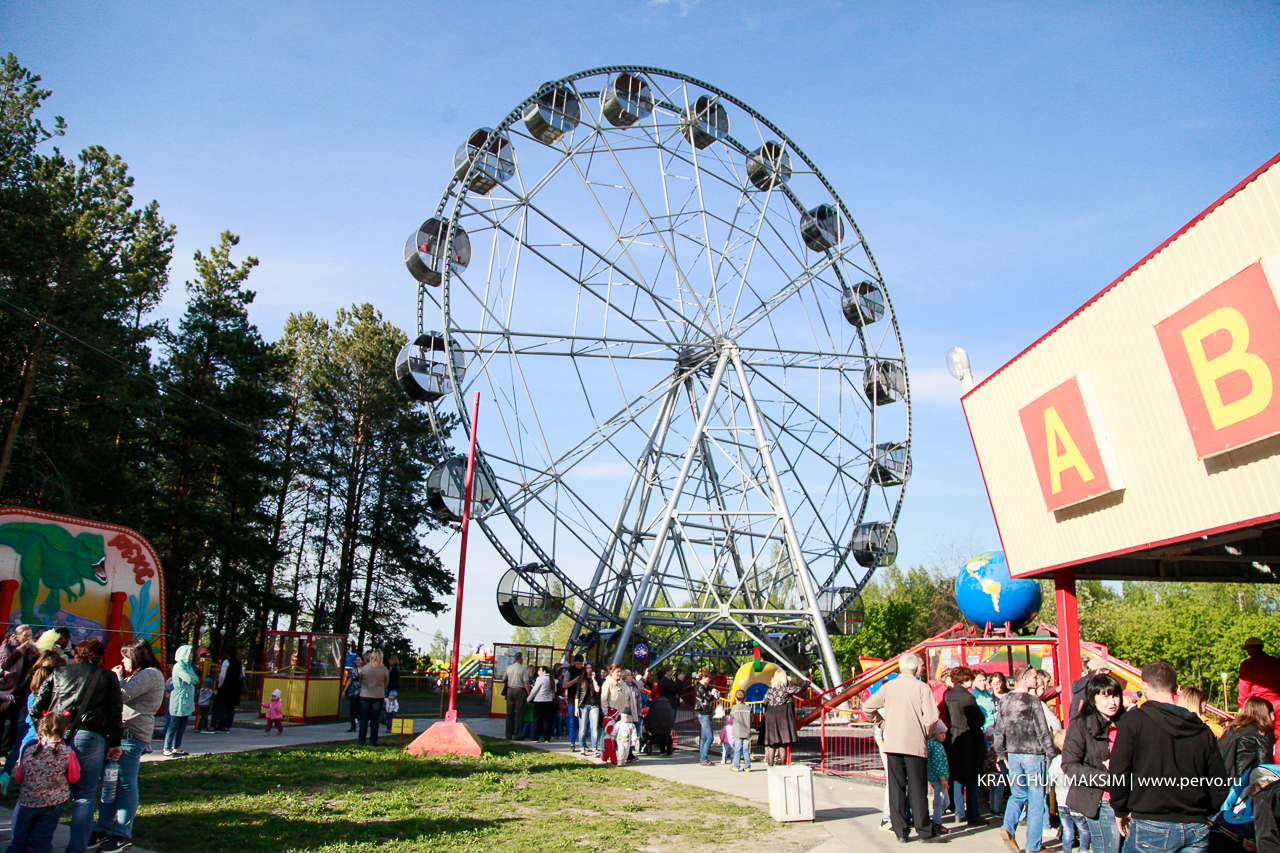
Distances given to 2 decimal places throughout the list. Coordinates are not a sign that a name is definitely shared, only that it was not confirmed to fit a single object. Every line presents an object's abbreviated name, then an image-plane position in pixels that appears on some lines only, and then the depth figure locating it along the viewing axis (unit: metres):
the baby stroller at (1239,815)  5.21
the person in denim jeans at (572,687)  15.90
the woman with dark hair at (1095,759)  5.72
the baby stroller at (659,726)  15.30
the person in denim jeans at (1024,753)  7.43
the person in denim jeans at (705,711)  14.53
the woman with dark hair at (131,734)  6.59
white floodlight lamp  13.30
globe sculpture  18.88
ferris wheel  19.34
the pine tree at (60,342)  23.36
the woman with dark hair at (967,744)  8.91
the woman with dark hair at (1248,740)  5.61
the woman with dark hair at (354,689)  16.41
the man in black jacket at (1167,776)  4.41
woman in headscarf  16.20
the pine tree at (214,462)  31.17
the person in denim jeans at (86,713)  6.10
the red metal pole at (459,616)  12.18
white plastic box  8.55
